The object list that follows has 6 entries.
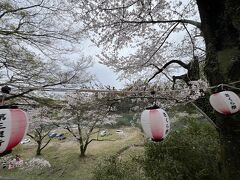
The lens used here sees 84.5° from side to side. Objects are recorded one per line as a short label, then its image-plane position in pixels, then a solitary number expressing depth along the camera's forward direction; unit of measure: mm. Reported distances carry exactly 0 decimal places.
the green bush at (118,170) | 3691
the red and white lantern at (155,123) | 1601
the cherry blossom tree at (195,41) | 2191
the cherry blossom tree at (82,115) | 3845
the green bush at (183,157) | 2964
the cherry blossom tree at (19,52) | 3040
